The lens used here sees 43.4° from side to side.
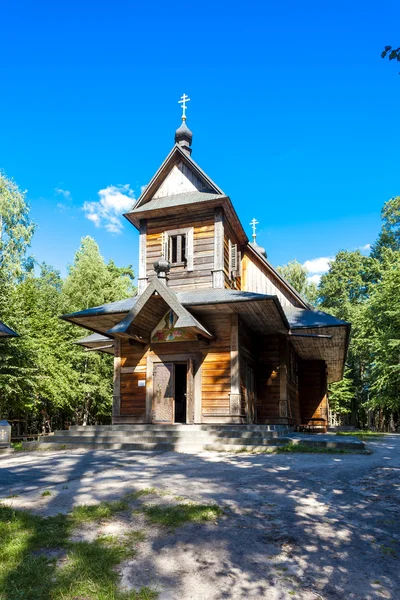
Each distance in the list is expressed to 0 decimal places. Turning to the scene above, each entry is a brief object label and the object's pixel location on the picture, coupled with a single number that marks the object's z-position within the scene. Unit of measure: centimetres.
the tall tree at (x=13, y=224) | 3069
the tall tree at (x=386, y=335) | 2925
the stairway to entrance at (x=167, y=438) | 1130
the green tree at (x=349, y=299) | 4369
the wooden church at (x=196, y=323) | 1467
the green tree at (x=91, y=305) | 3231
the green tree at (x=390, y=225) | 3972
